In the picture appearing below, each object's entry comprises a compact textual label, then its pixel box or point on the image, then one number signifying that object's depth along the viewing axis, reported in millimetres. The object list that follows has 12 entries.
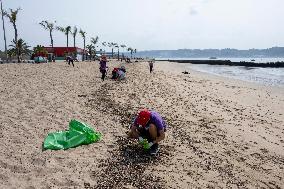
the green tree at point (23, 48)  41225
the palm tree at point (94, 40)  73464
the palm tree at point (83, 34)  63248
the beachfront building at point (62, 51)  49268
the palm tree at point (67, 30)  56048
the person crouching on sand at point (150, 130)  4306
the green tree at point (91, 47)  71418
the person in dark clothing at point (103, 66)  13610
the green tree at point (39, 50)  43015
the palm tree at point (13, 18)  35161
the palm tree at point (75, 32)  58785
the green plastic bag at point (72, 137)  4500
